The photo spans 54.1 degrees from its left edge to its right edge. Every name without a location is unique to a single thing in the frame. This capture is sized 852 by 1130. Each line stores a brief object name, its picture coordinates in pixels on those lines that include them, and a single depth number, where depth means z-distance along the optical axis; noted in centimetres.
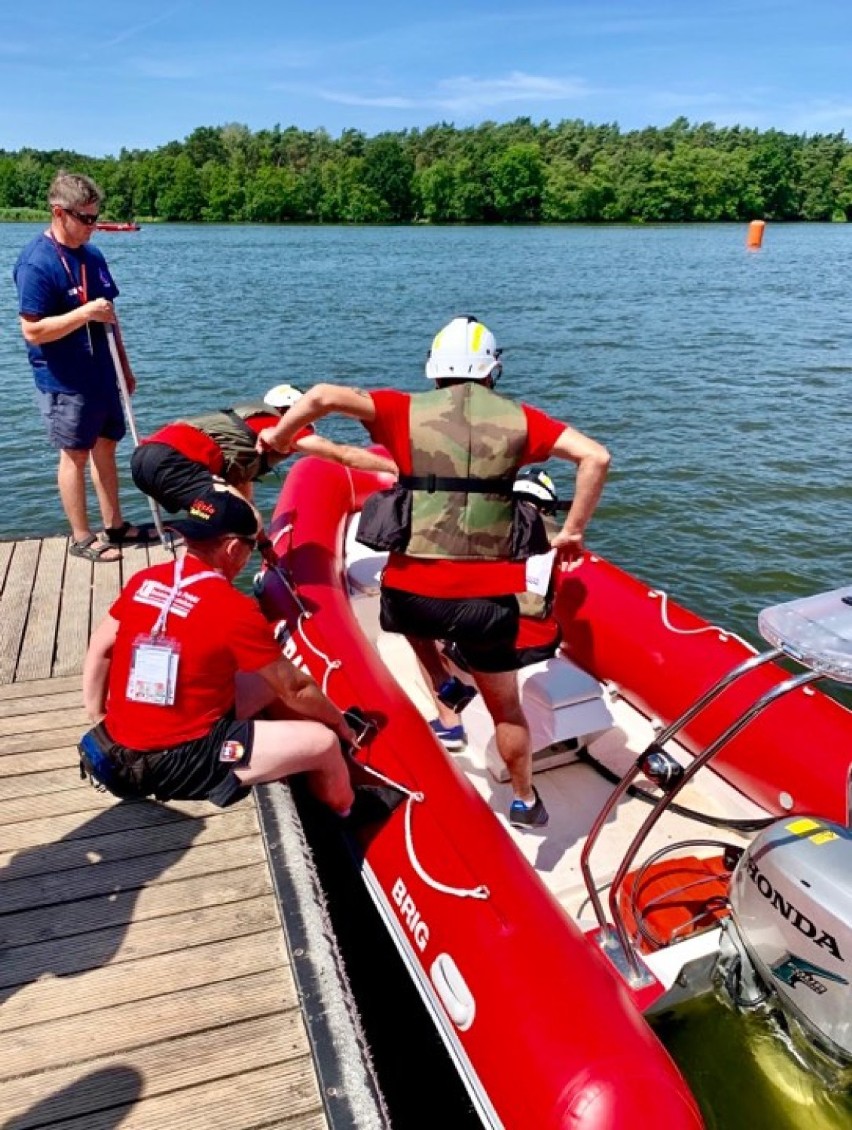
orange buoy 3547
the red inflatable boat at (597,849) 191
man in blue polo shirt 378
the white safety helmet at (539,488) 339
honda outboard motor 191
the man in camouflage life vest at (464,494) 244
